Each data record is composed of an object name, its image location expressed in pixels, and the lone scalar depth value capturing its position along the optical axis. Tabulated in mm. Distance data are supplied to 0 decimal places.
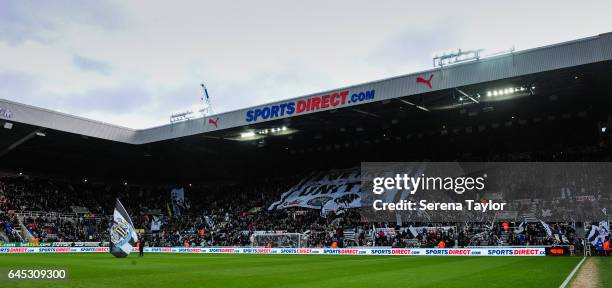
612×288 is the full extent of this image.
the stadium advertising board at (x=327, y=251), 31922
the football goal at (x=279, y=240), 43312
